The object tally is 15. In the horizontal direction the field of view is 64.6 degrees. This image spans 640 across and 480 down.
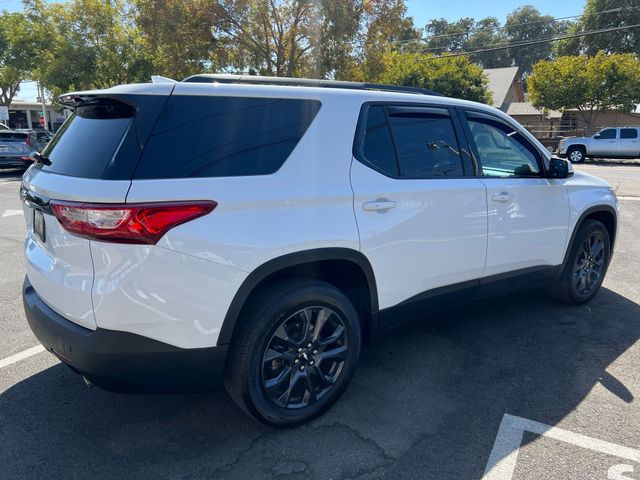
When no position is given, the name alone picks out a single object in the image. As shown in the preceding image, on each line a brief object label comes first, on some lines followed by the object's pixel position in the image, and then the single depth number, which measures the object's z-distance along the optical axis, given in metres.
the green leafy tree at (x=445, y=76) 30.86
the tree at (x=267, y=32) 15.81
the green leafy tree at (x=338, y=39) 15.55
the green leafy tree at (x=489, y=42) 71.50
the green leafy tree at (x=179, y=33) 15.80
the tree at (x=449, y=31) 73.31
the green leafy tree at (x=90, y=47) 22.55
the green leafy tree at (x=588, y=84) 26.52
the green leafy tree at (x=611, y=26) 42.16
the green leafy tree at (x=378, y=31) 16.47
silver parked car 16.22
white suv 2.28
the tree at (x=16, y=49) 24.39
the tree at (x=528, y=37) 72.27
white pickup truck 23.16
